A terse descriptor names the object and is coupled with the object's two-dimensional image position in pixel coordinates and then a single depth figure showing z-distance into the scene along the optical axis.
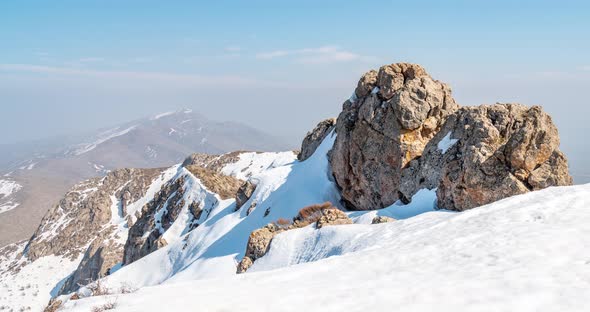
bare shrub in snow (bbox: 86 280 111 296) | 12.90
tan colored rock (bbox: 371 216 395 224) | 22.05
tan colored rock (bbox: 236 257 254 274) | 23.19
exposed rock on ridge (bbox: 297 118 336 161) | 54.12
